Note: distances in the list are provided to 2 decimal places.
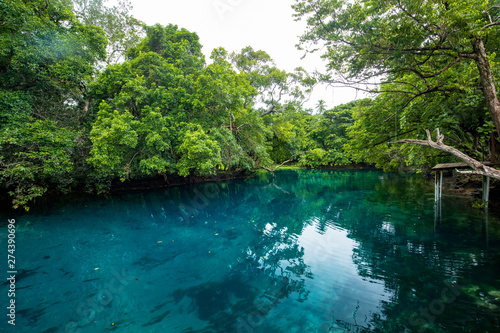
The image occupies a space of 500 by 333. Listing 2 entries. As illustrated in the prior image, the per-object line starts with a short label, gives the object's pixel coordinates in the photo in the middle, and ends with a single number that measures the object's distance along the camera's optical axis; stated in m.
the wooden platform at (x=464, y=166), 7.02
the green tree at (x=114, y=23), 15.94
